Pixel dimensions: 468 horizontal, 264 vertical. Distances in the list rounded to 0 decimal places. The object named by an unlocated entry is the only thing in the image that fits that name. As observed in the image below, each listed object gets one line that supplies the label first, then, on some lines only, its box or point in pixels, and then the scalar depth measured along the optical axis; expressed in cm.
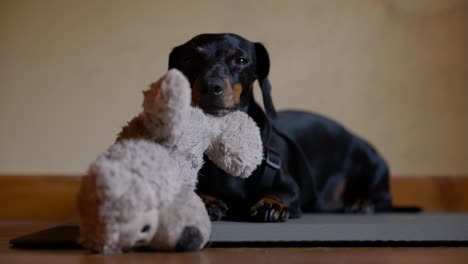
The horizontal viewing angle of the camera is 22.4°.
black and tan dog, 134
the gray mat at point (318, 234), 117
